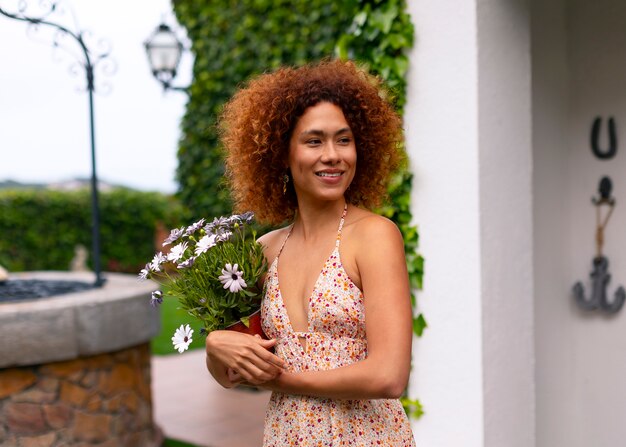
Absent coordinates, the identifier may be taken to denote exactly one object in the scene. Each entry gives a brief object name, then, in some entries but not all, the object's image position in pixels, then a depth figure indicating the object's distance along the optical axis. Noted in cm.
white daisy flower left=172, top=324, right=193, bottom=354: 158
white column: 278
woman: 153
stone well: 366
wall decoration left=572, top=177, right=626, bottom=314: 305
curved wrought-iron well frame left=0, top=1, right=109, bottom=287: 396
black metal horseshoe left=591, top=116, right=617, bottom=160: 307
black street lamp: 616
